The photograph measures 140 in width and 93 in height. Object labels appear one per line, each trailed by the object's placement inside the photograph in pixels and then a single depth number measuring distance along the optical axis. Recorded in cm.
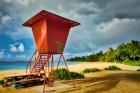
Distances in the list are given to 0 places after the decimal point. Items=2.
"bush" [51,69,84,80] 939
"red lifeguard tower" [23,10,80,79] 672
